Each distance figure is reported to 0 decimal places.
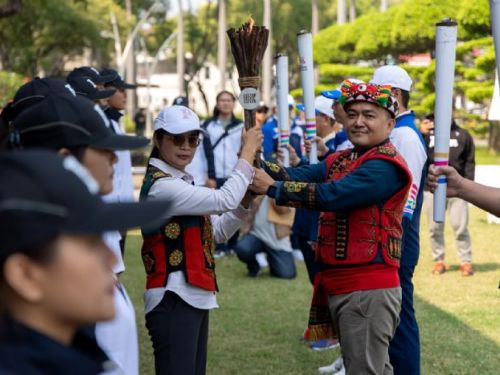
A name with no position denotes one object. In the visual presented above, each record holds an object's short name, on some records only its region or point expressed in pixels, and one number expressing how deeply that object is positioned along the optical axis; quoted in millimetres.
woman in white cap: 8182
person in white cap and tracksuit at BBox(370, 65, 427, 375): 10664
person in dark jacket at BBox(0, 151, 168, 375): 3412
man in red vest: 8425
